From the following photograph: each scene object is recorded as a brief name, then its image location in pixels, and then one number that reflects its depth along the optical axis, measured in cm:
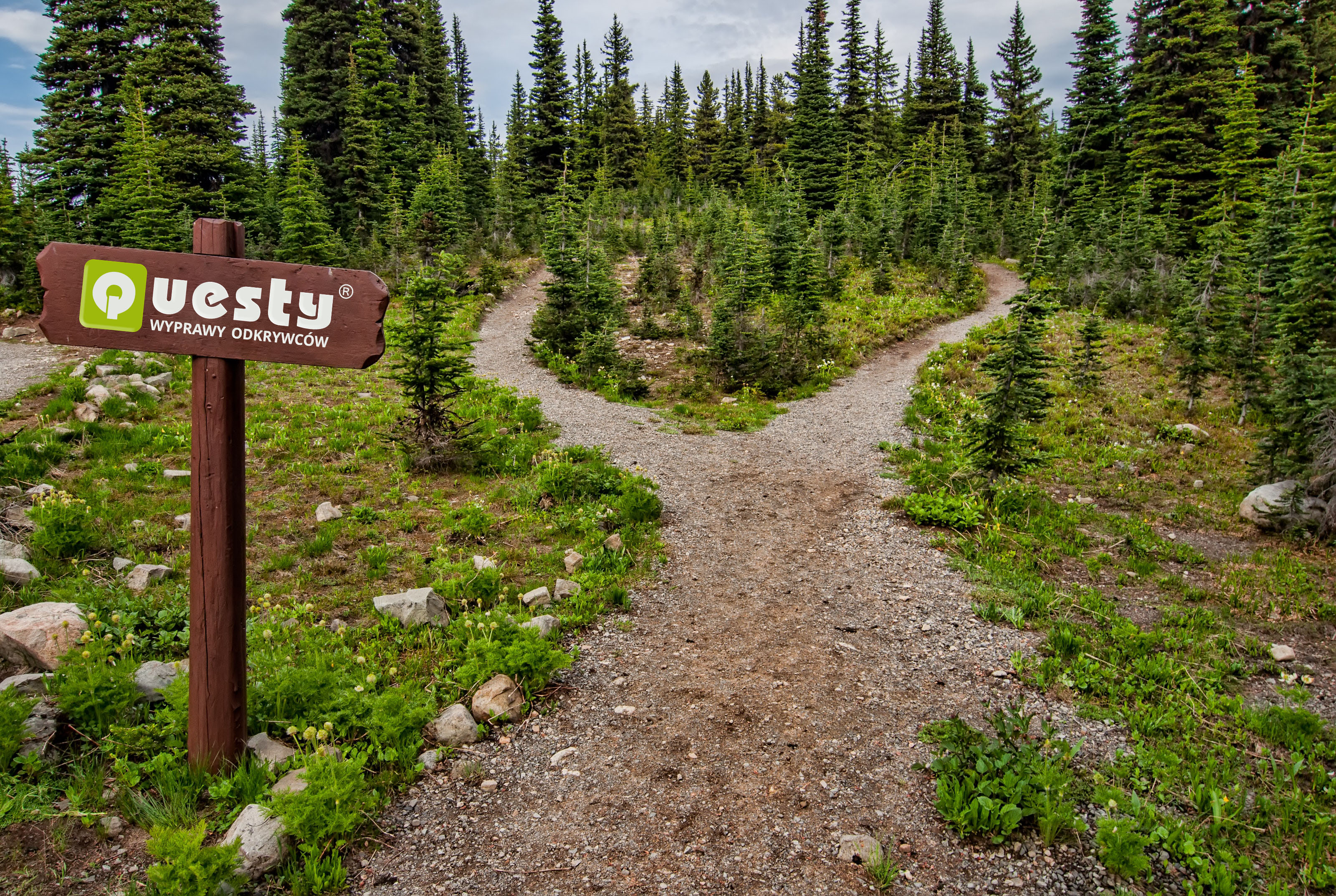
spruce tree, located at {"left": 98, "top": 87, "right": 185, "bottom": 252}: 2547
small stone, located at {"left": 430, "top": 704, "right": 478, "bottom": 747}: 512
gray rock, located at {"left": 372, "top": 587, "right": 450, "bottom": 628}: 652
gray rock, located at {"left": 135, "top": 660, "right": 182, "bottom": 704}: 484
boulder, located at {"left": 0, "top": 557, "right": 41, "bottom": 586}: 626
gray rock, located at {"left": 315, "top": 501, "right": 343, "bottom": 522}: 906
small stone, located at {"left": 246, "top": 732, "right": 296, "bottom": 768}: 443
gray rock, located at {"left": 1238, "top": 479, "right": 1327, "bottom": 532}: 1002
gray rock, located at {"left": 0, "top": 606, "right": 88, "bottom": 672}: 499
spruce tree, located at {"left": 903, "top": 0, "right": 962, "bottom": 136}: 5253
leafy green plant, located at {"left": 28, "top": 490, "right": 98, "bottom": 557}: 693
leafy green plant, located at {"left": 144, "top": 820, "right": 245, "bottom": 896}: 324
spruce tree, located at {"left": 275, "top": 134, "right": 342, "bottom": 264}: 2547
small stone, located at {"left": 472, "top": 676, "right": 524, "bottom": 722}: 543
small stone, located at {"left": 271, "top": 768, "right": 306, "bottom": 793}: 409
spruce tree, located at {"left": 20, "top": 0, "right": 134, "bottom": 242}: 2997
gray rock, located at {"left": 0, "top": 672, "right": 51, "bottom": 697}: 450
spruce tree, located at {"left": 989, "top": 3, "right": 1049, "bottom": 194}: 5225
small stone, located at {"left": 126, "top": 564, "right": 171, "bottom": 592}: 666
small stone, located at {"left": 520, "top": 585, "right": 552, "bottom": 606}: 722
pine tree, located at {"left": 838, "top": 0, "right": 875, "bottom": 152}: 4603
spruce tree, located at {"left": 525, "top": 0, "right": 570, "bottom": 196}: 3491
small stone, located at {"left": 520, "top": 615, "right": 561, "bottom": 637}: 649
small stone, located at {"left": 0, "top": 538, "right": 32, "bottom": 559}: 663
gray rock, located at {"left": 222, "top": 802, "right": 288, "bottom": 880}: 367
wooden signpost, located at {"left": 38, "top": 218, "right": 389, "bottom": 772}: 391
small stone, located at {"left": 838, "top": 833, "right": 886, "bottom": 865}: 405
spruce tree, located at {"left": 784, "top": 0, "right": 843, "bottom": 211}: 4188
